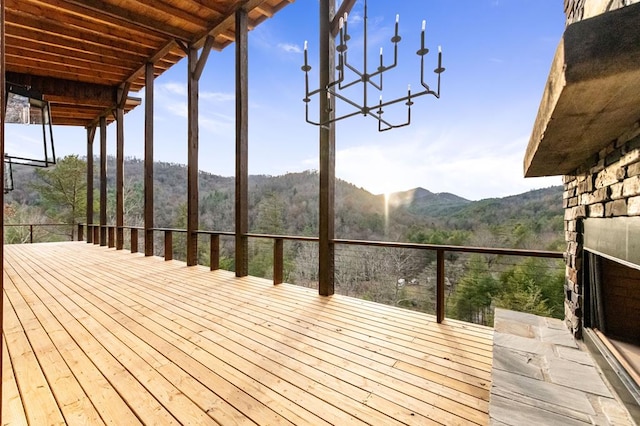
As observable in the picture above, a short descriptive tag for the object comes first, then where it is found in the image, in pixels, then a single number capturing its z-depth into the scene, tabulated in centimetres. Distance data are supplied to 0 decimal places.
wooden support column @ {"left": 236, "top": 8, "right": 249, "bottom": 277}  484
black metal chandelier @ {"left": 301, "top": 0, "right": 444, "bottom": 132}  255
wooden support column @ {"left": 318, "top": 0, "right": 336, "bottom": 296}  389
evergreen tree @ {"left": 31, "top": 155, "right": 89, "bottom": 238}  1545
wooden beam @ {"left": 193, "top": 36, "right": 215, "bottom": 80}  547
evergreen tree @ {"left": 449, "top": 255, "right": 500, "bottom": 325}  1215
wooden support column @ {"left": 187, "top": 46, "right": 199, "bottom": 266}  570
